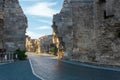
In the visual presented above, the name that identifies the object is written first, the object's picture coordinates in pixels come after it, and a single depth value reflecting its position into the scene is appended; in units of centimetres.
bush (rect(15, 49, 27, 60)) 1328
